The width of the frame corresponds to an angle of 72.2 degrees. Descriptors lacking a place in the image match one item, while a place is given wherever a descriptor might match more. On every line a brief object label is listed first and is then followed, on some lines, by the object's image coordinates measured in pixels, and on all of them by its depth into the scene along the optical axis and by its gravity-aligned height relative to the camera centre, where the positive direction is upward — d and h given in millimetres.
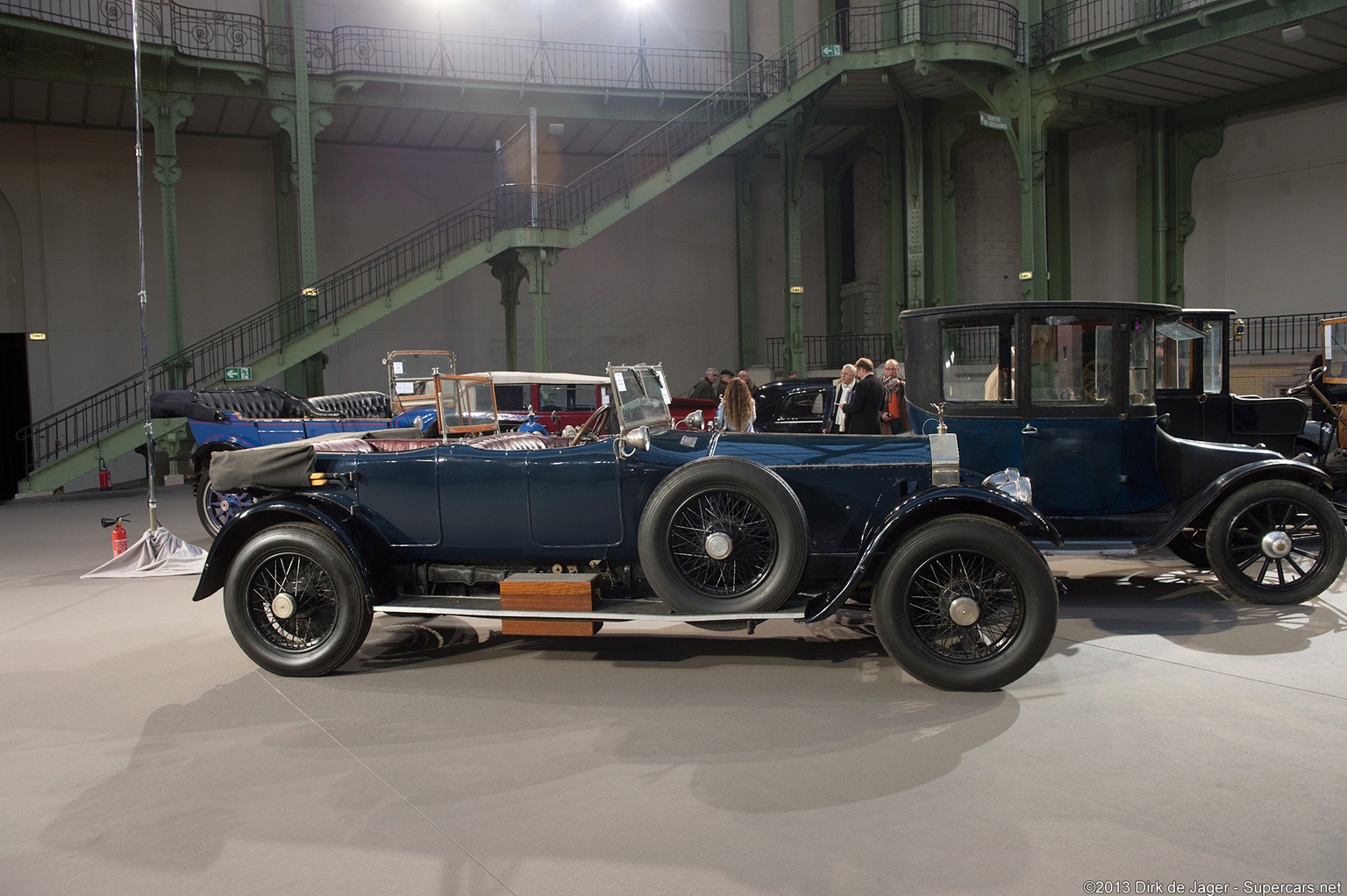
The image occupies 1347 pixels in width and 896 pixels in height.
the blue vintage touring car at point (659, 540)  4348 -690
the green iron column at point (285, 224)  19234 +3989
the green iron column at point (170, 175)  15664 +4133
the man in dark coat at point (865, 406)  9211 -81
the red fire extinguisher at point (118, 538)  8234 -1087
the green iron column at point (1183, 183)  19672 +4448
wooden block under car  4633 -966
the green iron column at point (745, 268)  22453 +3290
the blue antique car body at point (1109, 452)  5859 -386
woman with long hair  8320 -35
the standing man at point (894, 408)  9484 -107
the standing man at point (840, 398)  9746 +8
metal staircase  16000 +3303
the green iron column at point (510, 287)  18406 +2457
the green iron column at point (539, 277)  17109 +2402
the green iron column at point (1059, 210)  21875 +4382
